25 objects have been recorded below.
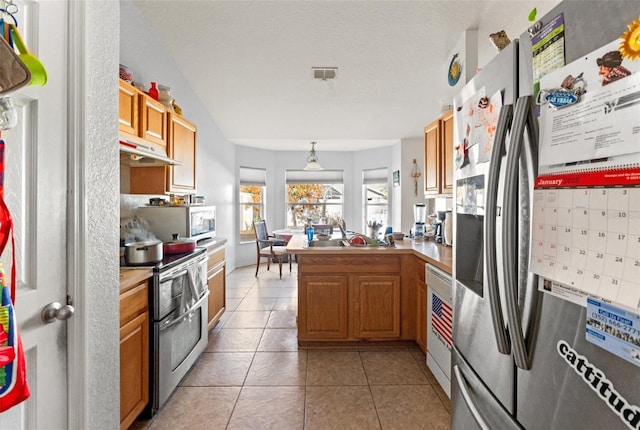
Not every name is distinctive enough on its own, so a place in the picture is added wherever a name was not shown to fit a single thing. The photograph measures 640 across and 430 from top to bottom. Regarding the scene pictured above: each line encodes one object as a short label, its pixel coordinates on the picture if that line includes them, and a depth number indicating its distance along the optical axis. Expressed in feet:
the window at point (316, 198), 24.29
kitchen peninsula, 9.09
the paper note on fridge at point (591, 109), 1.94
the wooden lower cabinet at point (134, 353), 5.20
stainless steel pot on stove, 6.09
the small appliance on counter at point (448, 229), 9.62
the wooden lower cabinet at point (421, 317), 8.41
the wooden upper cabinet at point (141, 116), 6.23
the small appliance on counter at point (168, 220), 8.47
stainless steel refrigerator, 2.13
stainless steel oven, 6.12
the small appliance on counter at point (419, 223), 11.78
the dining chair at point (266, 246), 18.26
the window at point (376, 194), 22.59
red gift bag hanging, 2.43
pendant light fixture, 19.93
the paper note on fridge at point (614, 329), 1.92
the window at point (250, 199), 21.99
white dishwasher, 6.77
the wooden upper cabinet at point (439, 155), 8.82
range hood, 6.08
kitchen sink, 10.12
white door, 3.02
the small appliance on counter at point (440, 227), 10.70
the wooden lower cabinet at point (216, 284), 9.68
